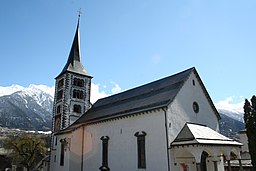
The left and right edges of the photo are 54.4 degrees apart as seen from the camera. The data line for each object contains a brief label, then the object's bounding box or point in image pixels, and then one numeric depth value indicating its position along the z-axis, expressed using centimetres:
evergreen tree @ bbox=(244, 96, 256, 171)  1910
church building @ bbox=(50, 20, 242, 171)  2061
